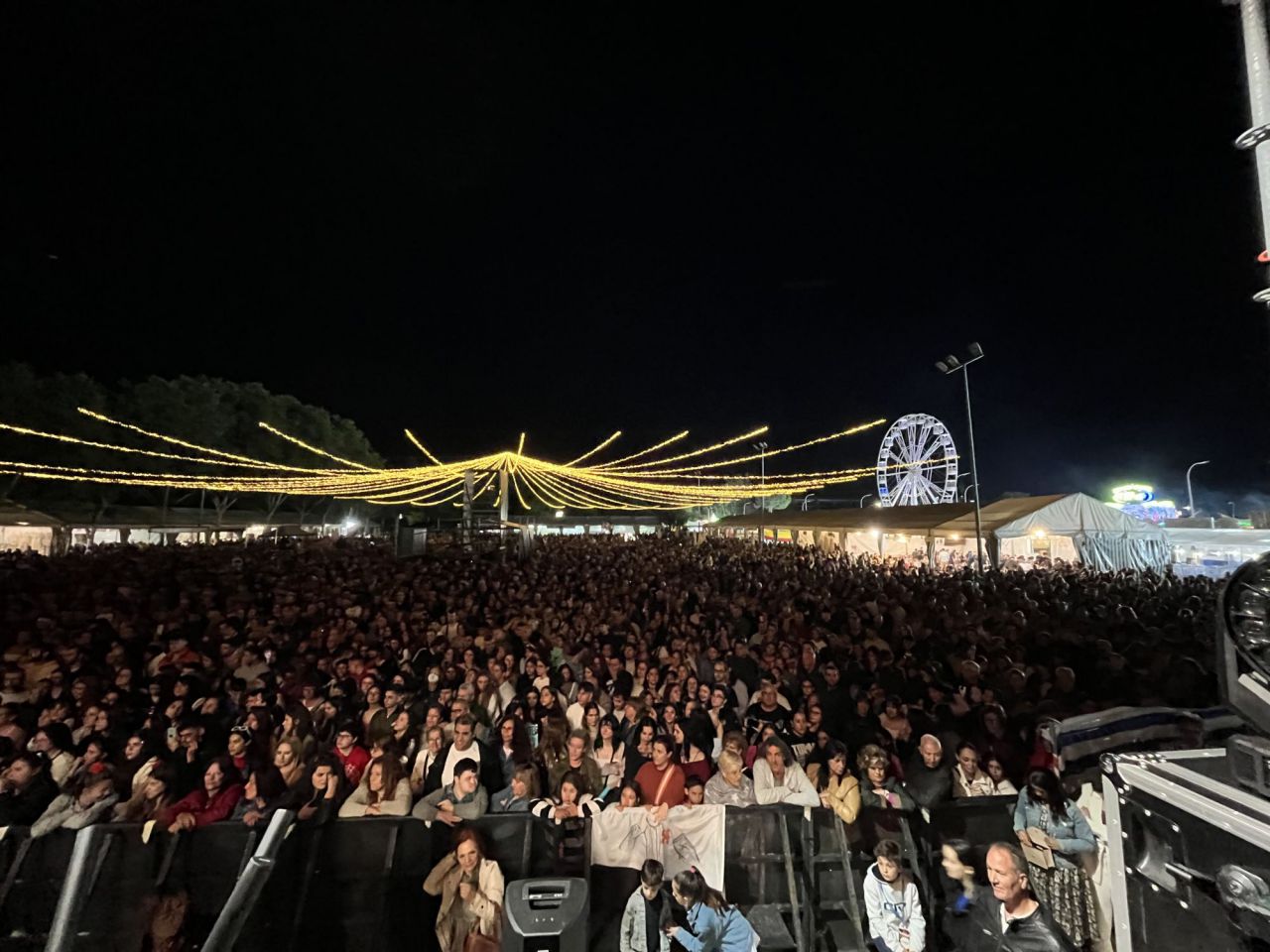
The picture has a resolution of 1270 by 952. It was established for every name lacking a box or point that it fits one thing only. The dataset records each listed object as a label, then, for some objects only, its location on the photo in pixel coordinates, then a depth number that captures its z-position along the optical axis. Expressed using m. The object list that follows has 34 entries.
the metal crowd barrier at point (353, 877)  3.47
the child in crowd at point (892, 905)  3.31
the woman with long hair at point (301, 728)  4.95
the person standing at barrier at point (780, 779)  4.23
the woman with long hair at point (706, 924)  3.40
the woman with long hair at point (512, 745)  4.85
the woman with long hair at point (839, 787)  3.98
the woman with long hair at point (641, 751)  4.62
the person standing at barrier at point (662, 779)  4.27
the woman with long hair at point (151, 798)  3.97
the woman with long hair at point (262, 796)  3.81
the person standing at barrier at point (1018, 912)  2.93
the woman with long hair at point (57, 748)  4.65
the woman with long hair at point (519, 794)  4.21
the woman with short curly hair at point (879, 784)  4.00
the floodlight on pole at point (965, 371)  13.91
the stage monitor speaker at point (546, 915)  3.03
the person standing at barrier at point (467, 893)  3.52
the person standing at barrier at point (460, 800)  3.97
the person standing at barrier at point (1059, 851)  3.32
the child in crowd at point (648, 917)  3.43
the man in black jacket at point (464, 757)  4.52
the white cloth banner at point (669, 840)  3.91
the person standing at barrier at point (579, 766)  4.60
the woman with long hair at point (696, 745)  4.54
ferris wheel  25.14
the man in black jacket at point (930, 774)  4.11
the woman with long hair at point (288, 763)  4.61
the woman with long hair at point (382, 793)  4.10
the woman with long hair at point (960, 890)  3.50
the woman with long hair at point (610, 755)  4.68
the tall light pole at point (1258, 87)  1.10
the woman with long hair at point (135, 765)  4.27
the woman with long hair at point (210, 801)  3.70
